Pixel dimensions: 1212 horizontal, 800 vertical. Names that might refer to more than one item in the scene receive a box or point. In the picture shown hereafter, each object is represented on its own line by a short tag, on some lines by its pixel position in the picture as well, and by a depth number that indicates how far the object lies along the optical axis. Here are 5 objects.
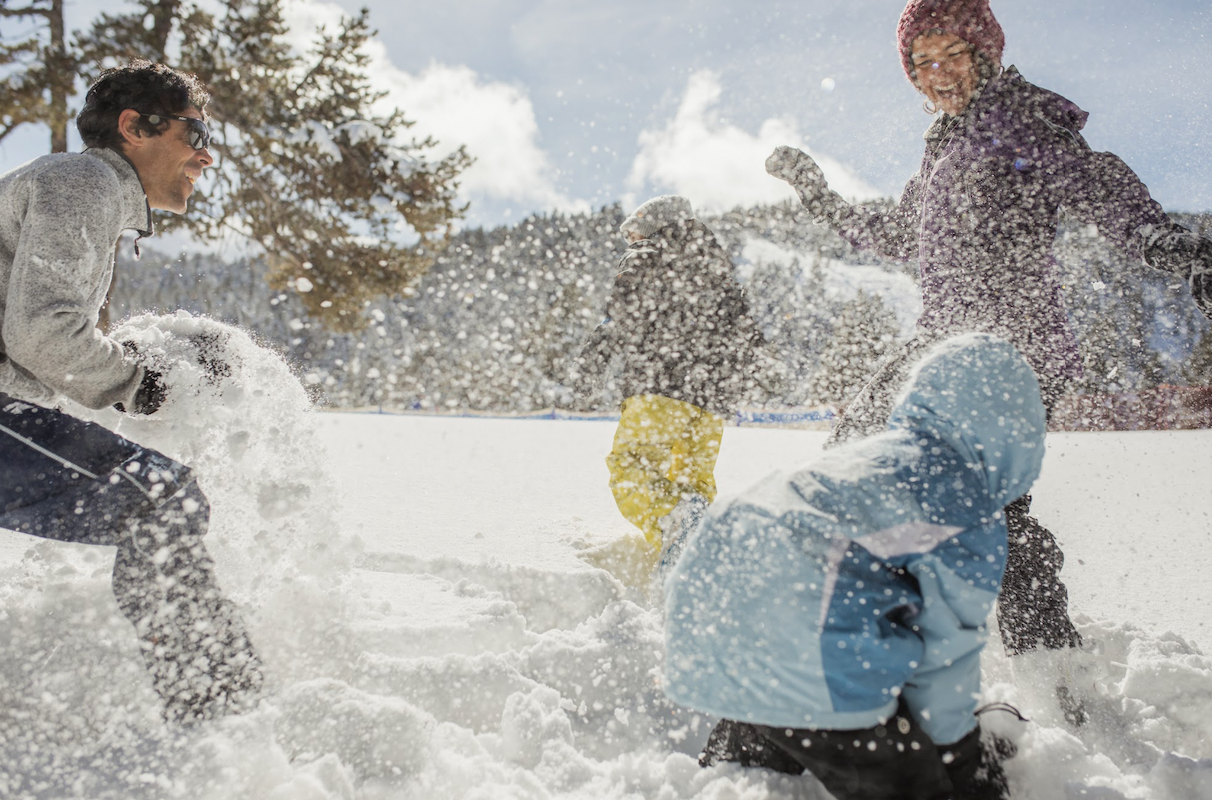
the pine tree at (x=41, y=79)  7.52
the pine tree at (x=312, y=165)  8.59
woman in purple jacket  1.59
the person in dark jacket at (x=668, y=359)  2.55
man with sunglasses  1.33
